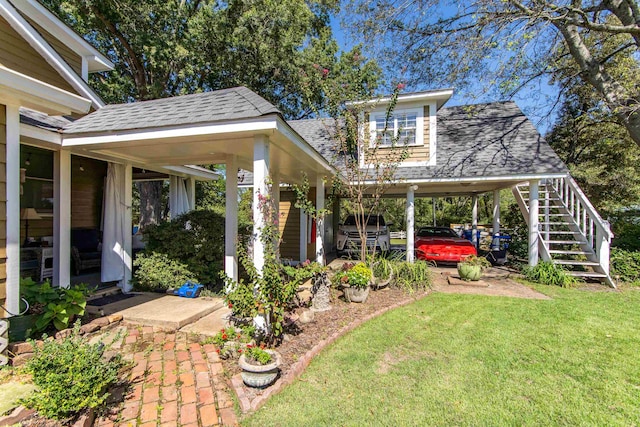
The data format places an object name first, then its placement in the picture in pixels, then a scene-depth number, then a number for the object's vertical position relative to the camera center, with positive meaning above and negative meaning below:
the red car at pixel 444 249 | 9.39 -1.09
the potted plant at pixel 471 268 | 7.24 -1.31
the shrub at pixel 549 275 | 7.16 -1.49
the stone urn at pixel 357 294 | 5.50 -1.48
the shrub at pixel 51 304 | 3.46 -1.10
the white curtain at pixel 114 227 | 5.65 -0.27
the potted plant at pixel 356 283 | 5.44 -1.28
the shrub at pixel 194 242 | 5.94 -0.57
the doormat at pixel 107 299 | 4.95 -1.51
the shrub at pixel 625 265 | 7.44 -1.26
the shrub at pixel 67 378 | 2.15 -1.27
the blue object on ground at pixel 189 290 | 5.43 -1.42
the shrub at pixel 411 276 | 6.59 -1.38
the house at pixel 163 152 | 3.50 +1.06
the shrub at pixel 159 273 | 5.69 -1.16
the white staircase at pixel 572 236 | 7.17 -0.56
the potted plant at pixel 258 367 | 2.75 -1.42
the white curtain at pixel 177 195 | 7.98 +0.50
